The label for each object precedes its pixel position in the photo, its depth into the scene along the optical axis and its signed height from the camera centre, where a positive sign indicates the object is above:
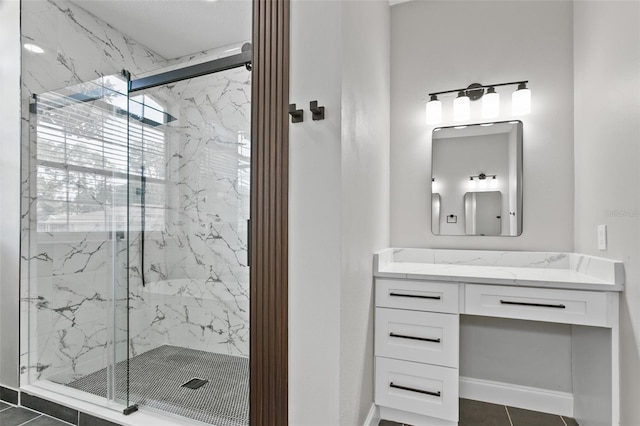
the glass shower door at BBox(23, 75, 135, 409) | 2.06 -0.07
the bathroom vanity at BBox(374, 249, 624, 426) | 1.69 -0.54
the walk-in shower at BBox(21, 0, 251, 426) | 1.98 -0.08
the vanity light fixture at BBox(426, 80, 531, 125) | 2.24 +0.74
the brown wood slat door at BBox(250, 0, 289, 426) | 1.54 -0.02
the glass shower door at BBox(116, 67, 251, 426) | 1.93 -0.18
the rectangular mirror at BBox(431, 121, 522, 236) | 2.31 +0.24
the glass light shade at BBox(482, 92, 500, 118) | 2.29 +0.71
